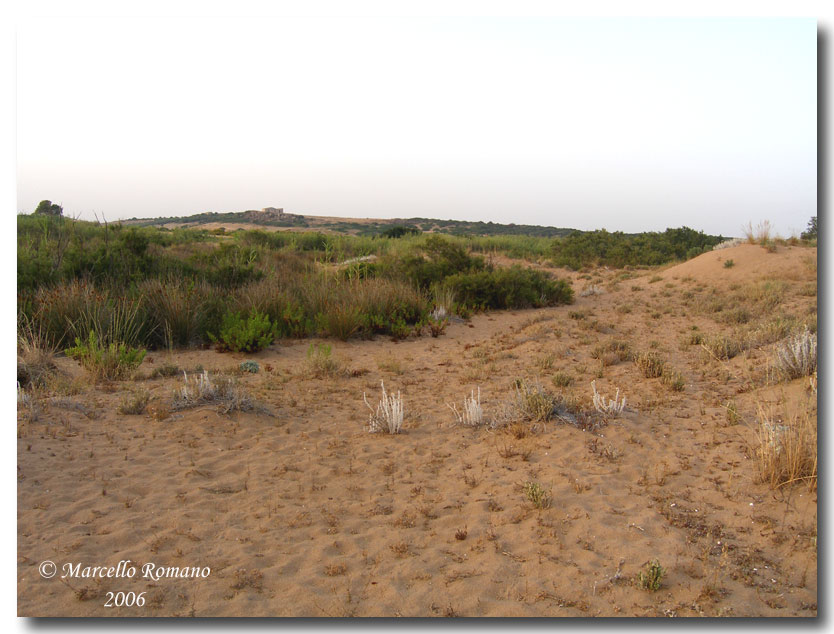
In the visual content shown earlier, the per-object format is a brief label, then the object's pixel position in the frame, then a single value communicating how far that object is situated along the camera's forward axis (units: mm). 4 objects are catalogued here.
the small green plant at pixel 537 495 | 3415
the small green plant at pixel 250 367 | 6875
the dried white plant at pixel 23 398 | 4684
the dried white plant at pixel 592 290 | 14338
